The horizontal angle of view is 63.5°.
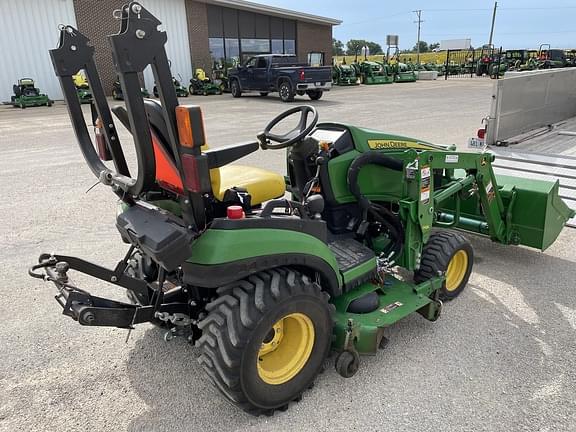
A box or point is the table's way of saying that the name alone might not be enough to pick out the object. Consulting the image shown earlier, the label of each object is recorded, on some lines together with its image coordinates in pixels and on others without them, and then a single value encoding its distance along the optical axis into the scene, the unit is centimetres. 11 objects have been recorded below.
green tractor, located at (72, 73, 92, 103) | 1400
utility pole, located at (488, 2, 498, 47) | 4510
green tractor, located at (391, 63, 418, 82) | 3006
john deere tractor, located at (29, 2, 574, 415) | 199
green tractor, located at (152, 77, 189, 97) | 2092
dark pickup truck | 1752
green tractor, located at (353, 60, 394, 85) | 2827
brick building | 2075
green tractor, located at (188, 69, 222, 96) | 2305
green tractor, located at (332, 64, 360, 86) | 2683
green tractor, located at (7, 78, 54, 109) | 1850
